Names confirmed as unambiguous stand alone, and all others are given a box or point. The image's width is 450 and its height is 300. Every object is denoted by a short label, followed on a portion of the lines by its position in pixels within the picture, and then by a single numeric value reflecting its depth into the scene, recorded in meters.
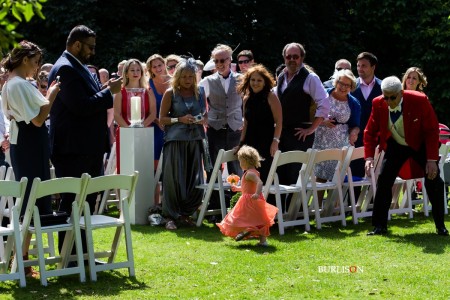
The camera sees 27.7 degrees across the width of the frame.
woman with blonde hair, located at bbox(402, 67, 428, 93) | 12.62
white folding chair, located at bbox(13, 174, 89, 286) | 7.64
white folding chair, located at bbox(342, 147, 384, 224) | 11.60
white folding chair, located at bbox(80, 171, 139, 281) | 7.98
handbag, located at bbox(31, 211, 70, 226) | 7.90
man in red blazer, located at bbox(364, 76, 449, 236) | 10.19
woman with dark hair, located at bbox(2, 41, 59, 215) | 8.09
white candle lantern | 11.58
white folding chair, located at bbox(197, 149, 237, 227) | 11.15
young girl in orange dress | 9.83
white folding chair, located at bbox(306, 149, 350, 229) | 11.19
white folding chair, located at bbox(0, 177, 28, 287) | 7.56
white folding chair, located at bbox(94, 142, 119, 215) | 12.51
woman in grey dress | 11.25
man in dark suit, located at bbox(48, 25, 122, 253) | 8.36
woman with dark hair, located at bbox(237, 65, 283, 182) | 10.98
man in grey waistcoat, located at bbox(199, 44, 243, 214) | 11.89
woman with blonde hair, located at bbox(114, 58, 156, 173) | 12.27
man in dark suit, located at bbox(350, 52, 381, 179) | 12.54
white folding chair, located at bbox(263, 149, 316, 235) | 10.68
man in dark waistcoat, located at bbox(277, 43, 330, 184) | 11.46
